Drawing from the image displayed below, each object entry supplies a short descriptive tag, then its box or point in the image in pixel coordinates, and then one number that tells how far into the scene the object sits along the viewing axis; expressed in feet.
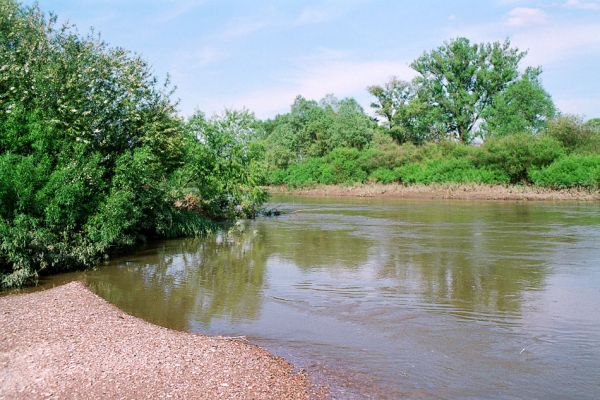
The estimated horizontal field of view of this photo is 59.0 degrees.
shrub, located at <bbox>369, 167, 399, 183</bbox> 205.62
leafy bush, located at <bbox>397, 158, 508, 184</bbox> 176.35
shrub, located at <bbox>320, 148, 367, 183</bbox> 216.54
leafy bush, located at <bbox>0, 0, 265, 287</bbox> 50.98
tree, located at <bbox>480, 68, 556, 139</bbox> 223.92
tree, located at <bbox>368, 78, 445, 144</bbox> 246.88
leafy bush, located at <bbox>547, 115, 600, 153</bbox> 175.94
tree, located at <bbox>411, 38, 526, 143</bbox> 246.06
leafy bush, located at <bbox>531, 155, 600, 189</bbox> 151.64
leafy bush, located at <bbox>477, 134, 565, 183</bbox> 168.55
